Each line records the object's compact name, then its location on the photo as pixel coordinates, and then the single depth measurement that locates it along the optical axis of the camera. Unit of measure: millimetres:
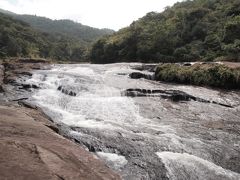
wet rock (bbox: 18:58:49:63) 27988
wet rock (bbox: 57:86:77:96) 13642
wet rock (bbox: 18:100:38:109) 9419
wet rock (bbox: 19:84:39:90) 14014
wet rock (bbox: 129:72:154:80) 19504
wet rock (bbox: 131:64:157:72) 22519
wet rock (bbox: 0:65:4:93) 12553
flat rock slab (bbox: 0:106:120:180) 3549
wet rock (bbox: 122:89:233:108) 13572
